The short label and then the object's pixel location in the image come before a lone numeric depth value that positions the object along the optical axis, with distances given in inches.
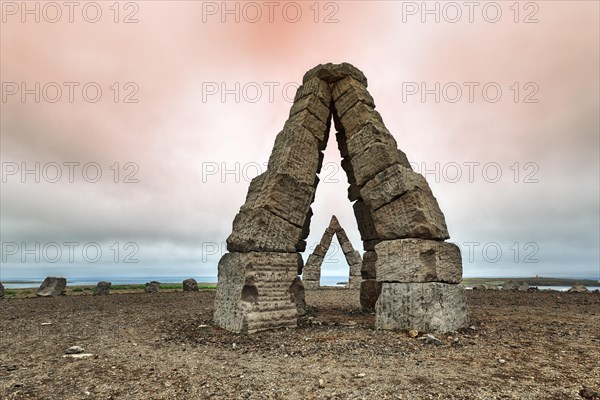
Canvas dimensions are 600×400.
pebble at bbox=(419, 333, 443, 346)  215.3
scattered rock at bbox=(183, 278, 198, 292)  723.4
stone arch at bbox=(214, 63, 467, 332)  255.4
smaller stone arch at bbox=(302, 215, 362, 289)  890.1
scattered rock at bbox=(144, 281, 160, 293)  687.4
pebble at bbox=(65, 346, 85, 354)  203.3
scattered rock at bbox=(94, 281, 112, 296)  629.9
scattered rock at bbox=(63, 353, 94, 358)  195.8
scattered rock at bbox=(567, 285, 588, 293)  612.9
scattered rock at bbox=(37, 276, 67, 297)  589.6
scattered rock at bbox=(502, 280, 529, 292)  692.6
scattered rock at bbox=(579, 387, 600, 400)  135.1
